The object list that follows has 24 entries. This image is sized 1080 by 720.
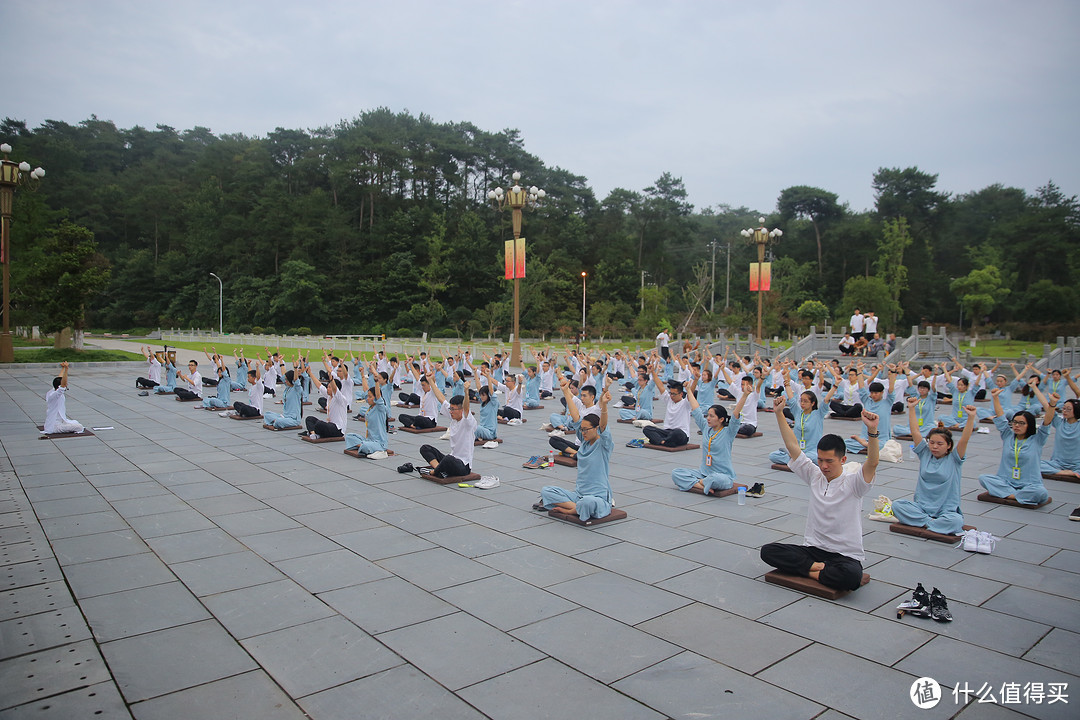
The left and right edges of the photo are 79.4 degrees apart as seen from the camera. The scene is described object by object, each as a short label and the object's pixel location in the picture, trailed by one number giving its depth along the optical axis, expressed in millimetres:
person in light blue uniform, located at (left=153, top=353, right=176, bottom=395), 20016
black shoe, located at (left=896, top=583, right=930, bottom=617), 4750
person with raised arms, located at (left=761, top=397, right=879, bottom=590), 5082
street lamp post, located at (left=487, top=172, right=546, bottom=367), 23812
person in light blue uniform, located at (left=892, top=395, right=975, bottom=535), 6508
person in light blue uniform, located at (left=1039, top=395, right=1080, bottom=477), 9164
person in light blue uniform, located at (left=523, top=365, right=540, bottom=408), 17797
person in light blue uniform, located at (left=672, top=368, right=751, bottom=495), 8305
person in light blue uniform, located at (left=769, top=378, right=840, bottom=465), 9258
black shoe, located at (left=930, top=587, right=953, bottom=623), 4695
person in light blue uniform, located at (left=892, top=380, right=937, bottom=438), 11039
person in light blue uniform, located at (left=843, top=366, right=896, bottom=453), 10056
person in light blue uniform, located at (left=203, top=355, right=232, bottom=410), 16484
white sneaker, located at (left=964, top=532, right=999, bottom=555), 6188
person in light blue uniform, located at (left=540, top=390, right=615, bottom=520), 7027
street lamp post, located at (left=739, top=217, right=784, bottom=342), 29859
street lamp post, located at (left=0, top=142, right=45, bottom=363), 23281
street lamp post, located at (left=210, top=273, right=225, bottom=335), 55206
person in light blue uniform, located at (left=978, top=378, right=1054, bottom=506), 7723
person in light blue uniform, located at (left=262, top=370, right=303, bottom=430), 13344
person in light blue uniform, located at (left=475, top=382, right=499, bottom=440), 12328
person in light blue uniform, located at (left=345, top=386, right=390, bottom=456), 10727
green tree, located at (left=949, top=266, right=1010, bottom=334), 45094
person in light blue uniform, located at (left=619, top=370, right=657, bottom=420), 14695
